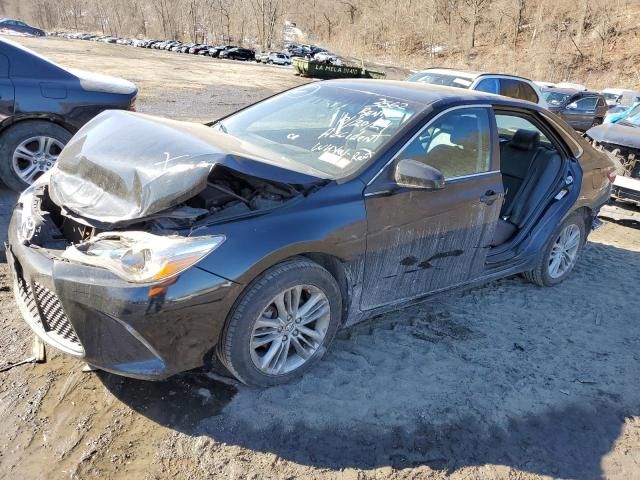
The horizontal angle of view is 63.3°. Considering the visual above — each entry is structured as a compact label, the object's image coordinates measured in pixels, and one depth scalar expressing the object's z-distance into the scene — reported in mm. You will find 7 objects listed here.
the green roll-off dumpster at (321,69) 33938
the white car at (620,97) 19633
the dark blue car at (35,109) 5480
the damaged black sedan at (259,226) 2512
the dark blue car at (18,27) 53300
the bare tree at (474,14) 57031
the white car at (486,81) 9500
